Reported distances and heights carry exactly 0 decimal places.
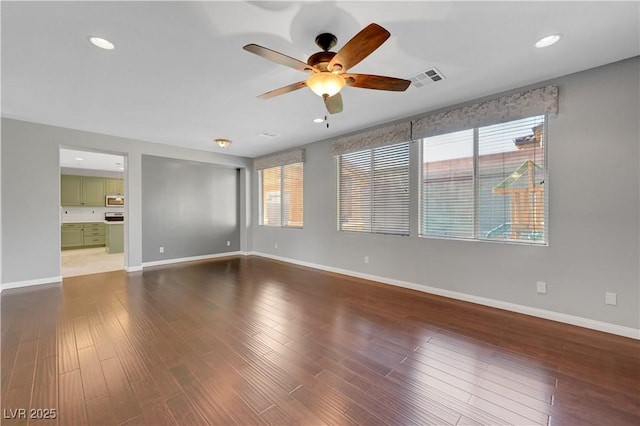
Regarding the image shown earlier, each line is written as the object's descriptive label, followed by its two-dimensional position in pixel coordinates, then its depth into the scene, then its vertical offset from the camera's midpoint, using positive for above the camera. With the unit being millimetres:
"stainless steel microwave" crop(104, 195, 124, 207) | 9023 +341
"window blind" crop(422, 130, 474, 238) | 3623 +369
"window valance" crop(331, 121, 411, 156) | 4138 +1245
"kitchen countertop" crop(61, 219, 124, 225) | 7704 -342
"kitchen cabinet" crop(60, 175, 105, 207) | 8234 +650
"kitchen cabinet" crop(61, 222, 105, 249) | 8219 -773
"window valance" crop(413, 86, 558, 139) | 2941 +1246
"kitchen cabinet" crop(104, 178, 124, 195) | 9062 +857
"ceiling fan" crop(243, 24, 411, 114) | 1708 +1098
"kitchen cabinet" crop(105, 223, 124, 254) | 7637 -801
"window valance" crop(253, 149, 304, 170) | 5898 +1266
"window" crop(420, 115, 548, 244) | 3104 +364
